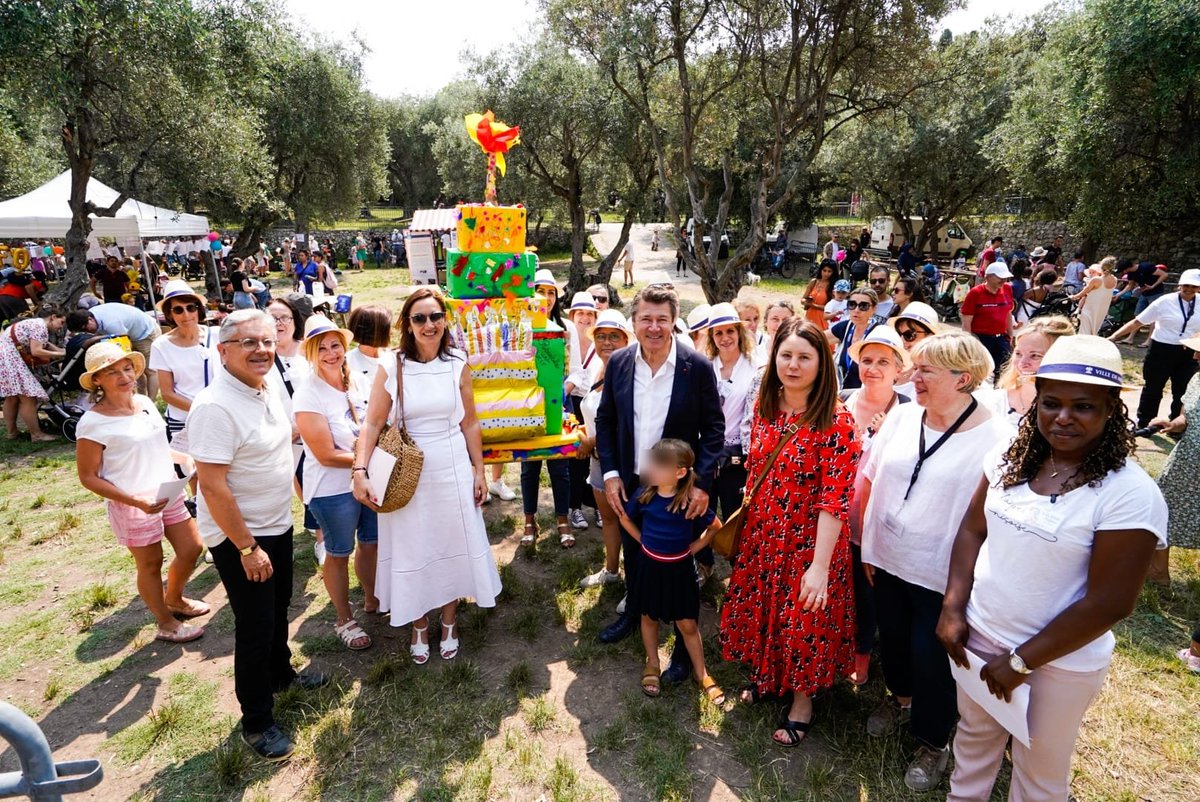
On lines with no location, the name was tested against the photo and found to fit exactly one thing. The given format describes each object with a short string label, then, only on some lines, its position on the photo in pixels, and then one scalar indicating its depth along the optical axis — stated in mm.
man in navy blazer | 3301
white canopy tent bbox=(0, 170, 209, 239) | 12969
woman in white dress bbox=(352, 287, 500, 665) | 3422
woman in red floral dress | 2762
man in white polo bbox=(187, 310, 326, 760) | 2668
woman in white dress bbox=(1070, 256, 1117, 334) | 9477
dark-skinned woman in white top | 1905
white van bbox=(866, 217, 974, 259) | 26391
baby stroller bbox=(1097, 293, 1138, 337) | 13102
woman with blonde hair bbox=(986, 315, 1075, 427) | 3279
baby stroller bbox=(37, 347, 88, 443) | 7793
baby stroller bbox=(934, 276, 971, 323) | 16141
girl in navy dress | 3133
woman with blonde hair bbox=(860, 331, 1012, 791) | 2613
